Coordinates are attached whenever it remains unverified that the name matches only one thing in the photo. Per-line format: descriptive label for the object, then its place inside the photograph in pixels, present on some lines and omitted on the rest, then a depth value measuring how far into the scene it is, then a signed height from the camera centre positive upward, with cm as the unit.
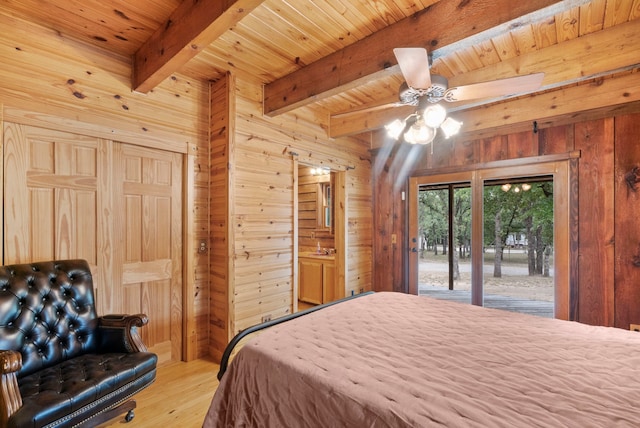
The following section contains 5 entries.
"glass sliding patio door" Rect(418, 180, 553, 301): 374 -28
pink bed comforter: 100 -65
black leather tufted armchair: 146 -85
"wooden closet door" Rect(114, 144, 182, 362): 262 -22
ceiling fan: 177 +81
